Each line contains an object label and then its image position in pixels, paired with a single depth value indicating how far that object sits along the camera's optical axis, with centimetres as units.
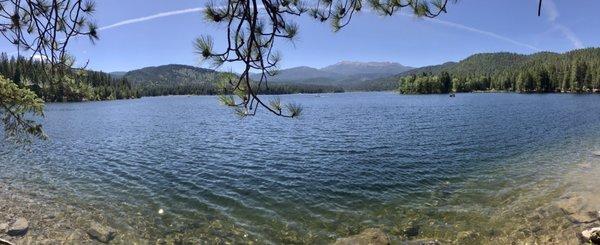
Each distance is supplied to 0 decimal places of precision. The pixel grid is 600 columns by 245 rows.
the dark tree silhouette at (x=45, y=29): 485
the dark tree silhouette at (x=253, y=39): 386
